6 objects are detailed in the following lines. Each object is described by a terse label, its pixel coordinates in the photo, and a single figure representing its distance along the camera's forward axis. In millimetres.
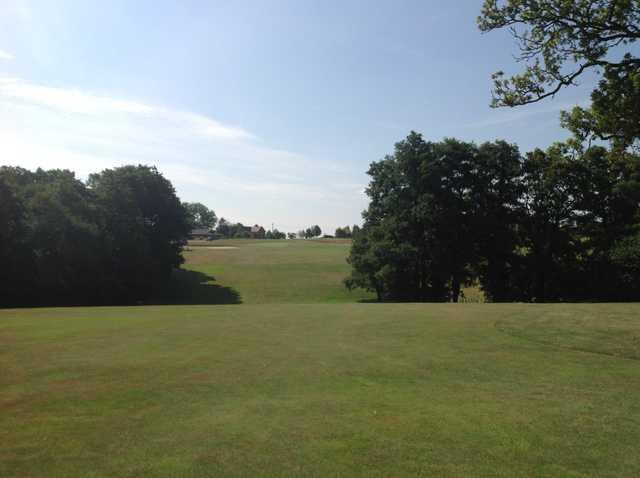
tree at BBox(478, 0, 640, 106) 14258
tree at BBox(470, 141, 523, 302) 46875
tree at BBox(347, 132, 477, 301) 46188
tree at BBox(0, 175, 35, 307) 46906
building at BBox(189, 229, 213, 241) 181925
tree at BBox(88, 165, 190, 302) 52500
